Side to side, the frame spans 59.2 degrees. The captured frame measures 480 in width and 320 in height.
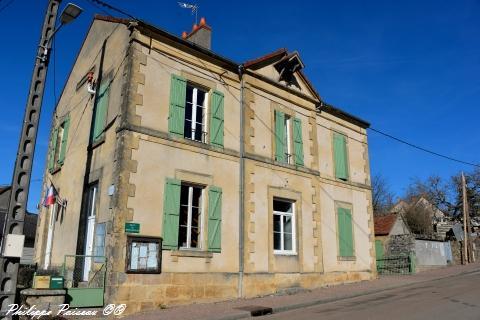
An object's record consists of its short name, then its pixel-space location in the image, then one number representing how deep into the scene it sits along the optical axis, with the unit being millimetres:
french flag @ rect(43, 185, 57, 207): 13164
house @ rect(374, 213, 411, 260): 22172
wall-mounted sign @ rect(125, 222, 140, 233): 9820
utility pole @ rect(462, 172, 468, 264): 26002
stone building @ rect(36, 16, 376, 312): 10289
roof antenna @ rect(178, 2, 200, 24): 14625
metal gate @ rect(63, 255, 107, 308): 9117
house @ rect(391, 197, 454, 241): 44438
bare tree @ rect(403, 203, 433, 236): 41906
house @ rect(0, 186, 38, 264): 26233
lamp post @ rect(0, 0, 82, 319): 7194
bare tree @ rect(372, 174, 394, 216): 46875
